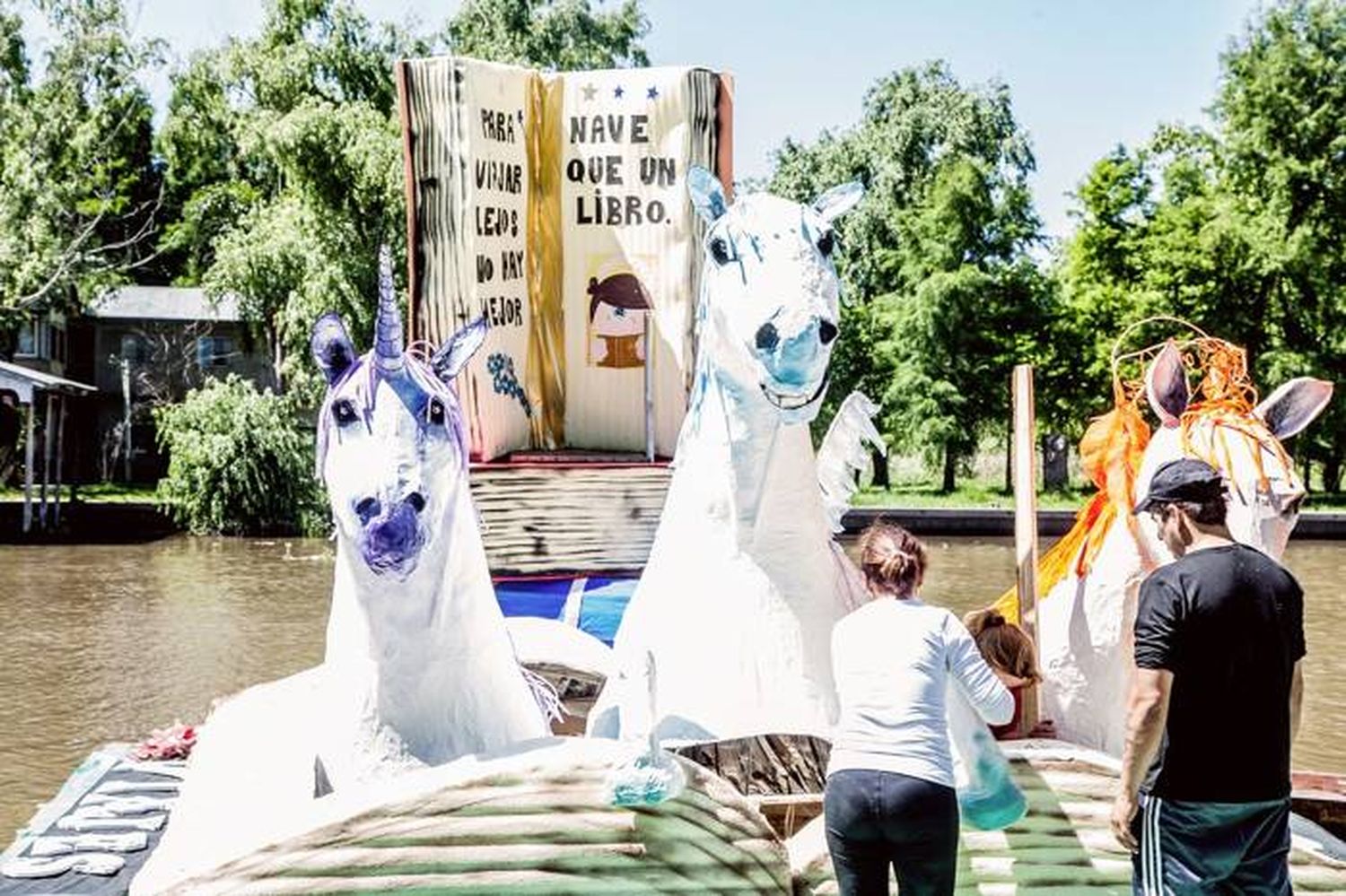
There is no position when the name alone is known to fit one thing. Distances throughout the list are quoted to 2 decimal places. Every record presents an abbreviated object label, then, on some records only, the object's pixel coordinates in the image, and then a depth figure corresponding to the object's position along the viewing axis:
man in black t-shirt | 2.79
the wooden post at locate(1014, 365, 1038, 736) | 3.91
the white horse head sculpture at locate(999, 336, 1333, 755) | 3.82
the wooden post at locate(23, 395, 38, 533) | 23.53
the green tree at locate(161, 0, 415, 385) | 21.05
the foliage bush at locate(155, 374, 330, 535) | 23.08
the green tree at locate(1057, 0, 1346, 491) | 30.48
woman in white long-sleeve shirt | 2.84
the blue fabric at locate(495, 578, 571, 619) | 5.11
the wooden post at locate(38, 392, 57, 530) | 24.23
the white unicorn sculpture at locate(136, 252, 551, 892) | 2.95
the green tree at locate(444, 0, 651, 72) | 26.05
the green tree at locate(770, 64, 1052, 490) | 30.39
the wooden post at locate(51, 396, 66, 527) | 25.30
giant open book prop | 5.63
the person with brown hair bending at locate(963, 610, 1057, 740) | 3.83
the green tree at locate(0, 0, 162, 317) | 26.52
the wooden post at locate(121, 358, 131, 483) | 34.00
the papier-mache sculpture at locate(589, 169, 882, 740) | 3.46
